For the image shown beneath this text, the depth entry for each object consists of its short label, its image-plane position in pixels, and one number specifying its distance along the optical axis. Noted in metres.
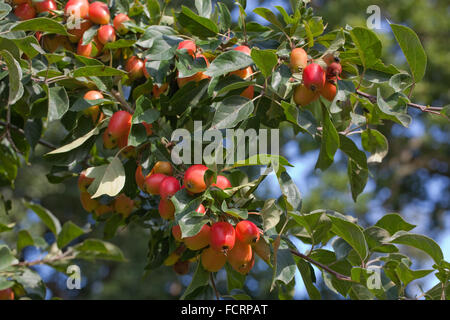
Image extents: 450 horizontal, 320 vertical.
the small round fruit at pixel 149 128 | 1.82
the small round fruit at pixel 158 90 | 1.84
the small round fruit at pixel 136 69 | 1.85
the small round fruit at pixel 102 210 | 1.97
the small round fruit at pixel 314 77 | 1.75
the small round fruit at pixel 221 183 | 1.75
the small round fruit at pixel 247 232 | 1.73
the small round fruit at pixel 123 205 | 1.95
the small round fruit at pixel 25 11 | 1.86
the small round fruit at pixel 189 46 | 1.79
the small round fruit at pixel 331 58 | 1.78
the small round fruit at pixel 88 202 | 1.93
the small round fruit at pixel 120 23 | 1.87
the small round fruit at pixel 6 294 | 1.92
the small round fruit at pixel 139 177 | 1.81
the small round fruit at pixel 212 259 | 1.77
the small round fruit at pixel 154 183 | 1.77
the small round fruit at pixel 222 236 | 1.72
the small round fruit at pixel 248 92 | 1.81
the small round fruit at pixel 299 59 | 1.78
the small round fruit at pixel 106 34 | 1.86
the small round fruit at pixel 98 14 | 1.87
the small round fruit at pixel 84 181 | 1.88
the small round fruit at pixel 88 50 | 1.85
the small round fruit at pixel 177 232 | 1.75
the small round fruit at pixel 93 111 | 1.82
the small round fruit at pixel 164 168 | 1.79
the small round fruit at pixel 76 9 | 1.86
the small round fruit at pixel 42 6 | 1.86
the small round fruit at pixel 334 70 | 1.77
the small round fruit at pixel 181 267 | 1.97
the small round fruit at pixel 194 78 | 1.82
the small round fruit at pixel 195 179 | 1.73
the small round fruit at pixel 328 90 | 1.79
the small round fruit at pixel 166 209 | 1.76
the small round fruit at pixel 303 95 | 1.78
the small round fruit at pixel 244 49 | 1.80
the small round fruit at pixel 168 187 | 1.76
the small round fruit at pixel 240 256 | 1.75
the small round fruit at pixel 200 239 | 1.74
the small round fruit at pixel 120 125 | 1.81
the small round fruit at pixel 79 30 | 1.87
